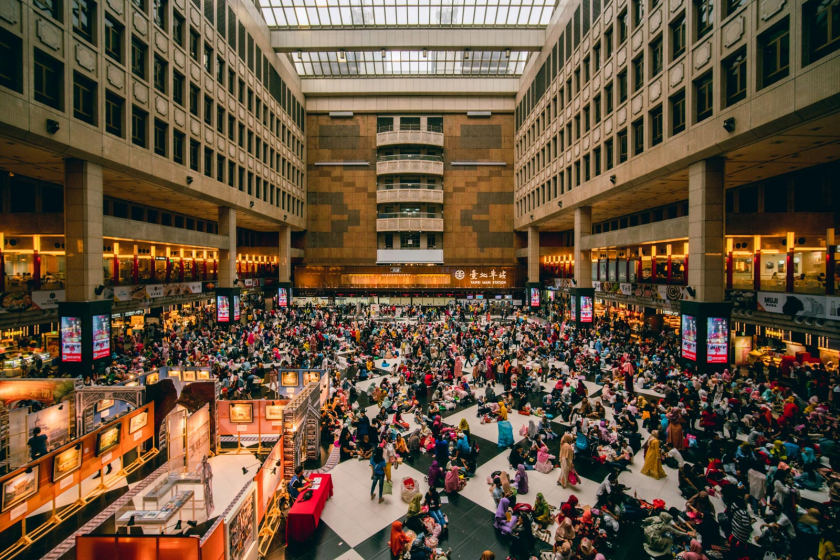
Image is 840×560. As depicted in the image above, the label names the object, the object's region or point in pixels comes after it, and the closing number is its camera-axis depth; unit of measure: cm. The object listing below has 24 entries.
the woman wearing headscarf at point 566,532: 707
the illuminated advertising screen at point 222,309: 2789
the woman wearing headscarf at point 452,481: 931
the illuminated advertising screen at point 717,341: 1560
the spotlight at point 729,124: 1370
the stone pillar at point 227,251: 2823
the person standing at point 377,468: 908
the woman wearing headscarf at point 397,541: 719
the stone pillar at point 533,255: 3947
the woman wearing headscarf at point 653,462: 984
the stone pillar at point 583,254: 2811
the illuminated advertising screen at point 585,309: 2797
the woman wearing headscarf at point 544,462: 1025
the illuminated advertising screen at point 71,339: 1562
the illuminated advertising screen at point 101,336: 1625
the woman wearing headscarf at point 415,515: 775
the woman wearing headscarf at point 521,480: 928
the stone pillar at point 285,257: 3950
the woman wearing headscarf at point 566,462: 955
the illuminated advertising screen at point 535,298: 3916
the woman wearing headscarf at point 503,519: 780
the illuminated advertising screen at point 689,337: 1609
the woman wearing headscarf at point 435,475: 932
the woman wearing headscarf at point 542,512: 807
